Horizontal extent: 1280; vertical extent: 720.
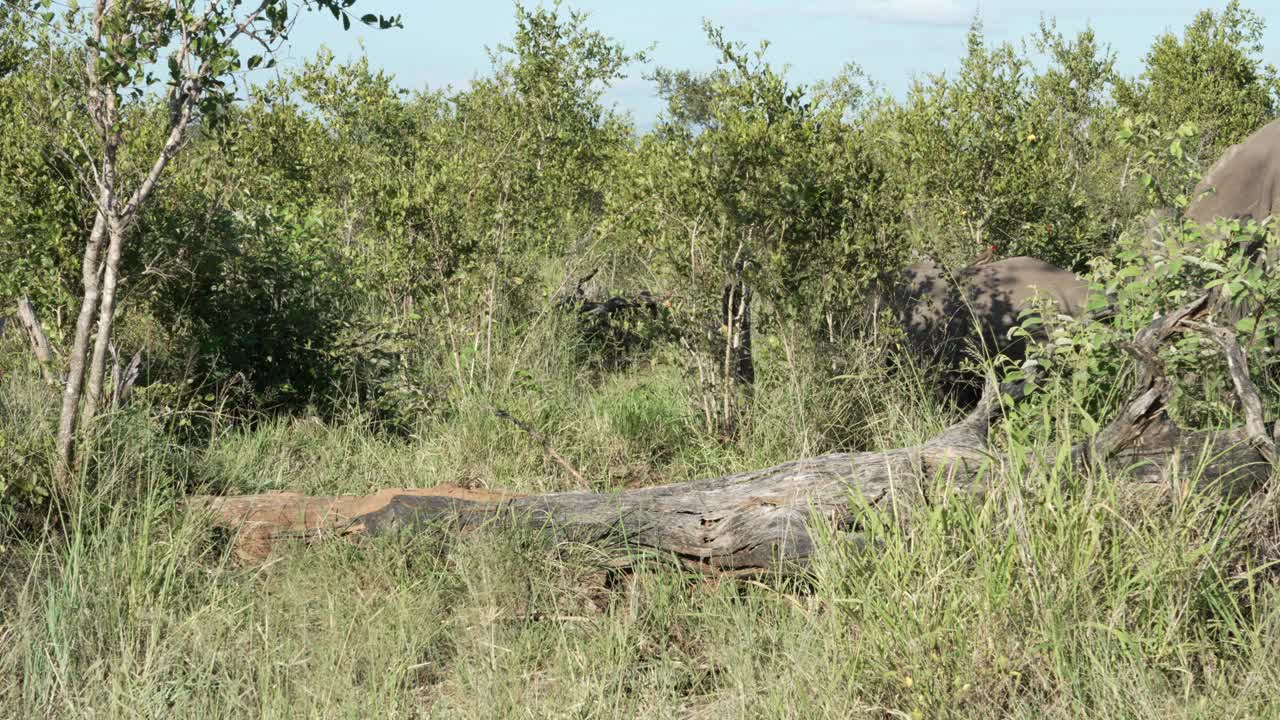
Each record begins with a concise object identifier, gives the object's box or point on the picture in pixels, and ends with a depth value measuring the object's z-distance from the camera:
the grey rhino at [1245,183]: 10.41
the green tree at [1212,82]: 24.12
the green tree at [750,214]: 10.48
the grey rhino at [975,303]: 11.37
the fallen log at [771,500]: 6.86
